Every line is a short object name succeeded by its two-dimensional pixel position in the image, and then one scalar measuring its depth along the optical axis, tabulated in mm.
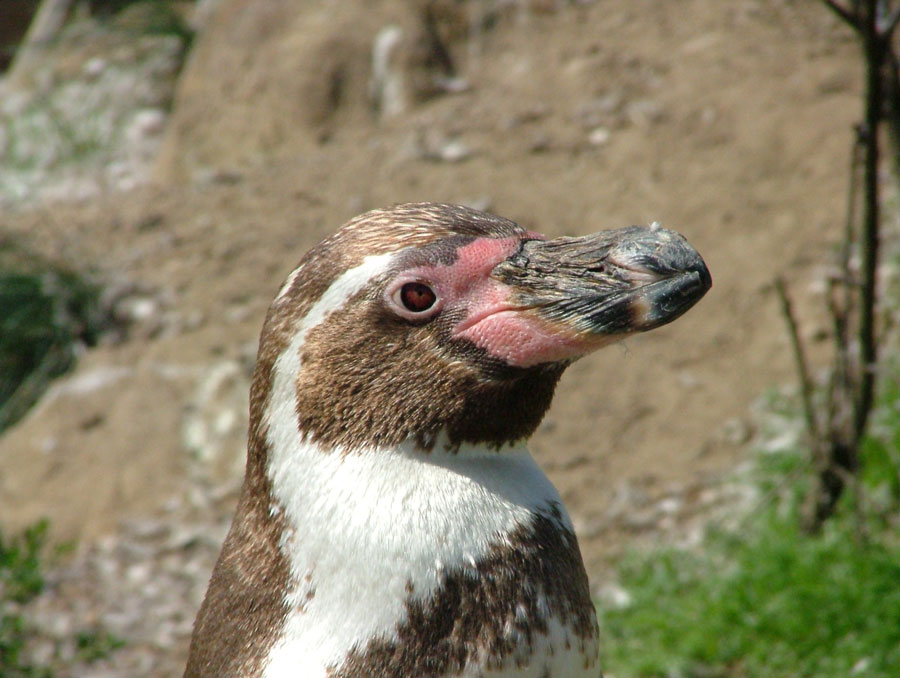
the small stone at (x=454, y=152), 12836
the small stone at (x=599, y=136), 12477
